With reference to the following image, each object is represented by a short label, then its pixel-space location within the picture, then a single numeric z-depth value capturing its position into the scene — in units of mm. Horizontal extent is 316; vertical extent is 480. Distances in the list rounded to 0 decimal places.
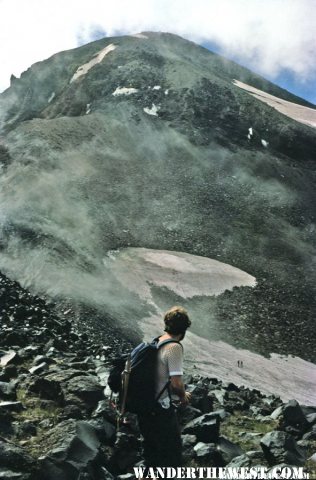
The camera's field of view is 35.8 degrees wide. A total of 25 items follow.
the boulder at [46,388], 12367
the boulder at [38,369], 14052
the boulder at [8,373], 13412
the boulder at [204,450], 10086
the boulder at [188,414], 12394
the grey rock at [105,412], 11336
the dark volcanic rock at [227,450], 10211
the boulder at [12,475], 8510
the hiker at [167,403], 7527
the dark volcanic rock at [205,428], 10984
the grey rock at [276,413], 14698
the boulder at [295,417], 12891
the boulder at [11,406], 11102
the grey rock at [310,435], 11758
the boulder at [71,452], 8883
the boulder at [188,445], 10222
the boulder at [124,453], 10125
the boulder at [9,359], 14810
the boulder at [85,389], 12094
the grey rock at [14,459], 8805
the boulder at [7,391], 11883
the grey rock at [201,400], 13797
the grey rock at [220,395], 16594
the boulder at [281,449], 9539
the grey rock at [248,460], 9616
